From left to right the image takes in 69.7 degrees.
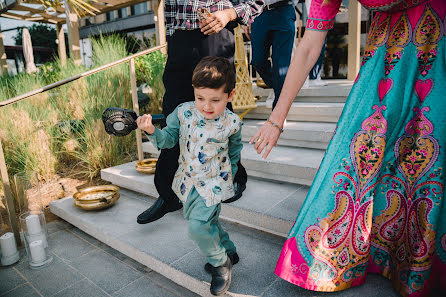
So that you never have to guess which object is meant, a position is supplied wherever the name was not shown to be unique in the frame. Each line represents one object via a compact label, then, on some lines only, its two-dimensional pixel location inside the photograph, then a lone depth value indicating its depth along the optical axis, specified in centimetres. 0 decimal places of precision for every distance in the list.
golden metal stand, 370
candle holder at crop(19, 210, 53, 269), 231
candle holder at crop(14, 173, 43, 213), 260
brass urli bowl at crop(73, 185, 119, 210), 275
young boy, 143
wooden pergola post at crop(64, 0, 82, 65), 823
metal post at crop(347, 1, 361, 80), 501
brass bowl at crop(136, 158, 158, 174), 320
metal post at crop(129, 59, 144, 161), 346
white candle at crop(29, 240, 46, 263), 230
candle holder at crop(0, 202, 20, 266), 236
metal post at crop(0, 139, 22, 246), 250
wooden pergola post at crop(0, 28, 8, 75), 951
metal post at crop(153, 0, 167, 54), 733
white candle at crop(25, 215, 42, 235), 242
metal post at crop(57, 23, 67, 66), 920
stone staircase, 177
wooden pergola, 743
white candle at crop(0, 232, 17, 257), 235
